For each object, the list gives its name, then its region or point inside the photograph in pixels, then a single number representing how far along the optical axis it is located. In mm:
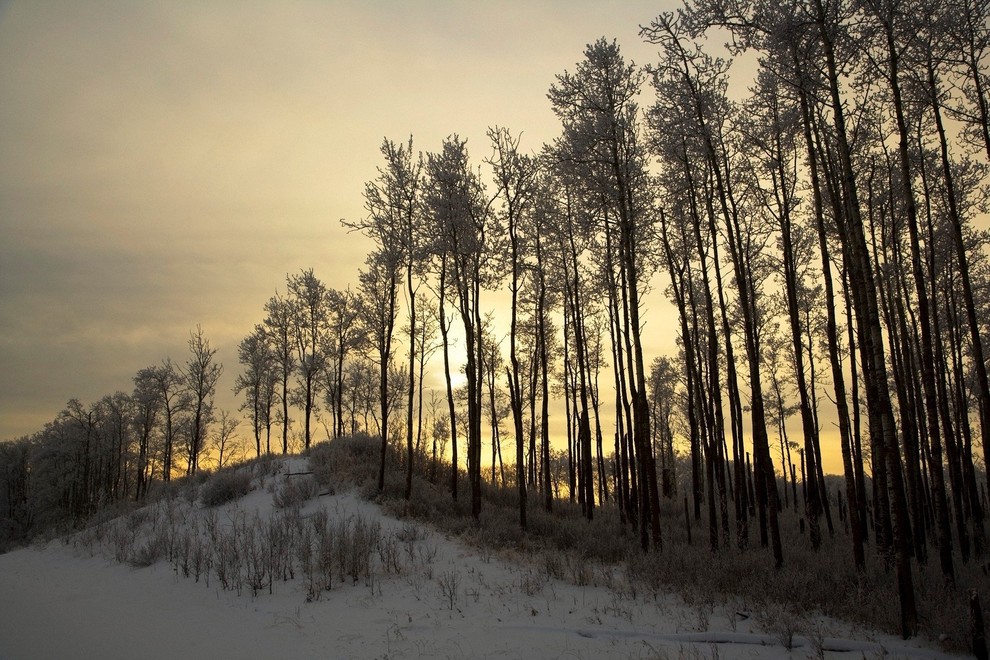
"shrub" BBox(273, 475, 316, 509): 16625
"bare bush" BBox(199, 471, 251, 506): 18203
